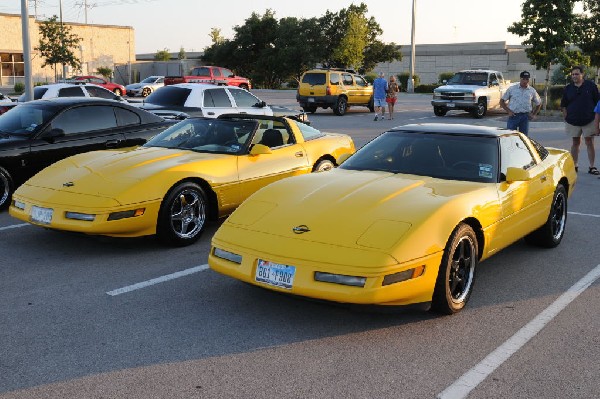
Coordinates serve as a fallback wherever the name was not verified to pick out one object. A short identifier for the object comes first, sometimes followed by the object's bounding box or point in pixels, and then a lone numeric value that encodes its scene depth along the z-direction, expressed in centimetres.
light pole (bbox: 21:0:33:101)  1675
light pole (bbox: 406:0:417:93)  4509
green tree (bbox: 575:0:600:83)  3328
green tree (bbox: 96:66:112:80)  5856
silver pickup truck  2416
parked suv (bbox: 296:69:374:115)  2564
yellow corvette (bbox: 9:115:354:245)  616
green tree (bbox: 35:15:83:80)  4294
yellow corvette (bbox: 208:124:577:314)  430
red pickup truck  3319
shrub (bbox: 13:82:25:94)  4494
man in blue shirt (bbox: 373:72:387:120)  2270
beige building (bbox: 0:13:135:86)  5200
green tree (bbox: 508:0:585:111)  2594
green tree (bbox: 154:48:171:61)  8131
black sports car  832
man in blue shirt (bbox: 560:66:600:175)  1141
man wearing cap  1178
